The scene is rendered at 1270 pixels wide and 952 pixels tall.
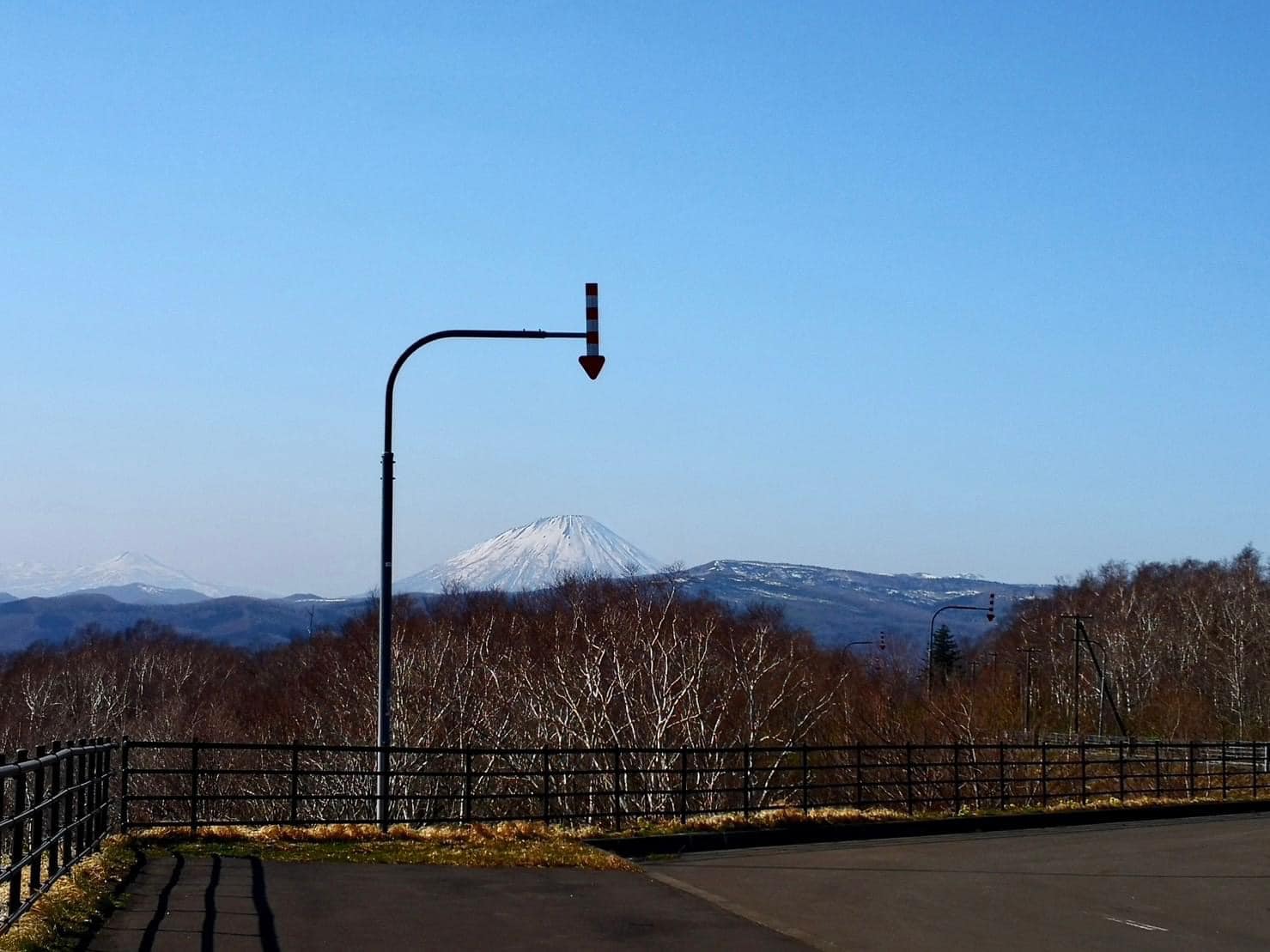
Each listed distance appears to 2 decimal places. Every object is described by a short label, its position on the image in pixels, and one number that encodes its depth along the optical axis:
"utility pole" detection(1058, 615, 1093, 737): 67.00
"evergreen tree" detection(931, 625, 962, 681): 129.00
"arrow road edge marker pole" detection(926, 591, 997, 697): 68.46
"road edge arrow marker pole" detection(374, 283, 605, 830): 17.81
